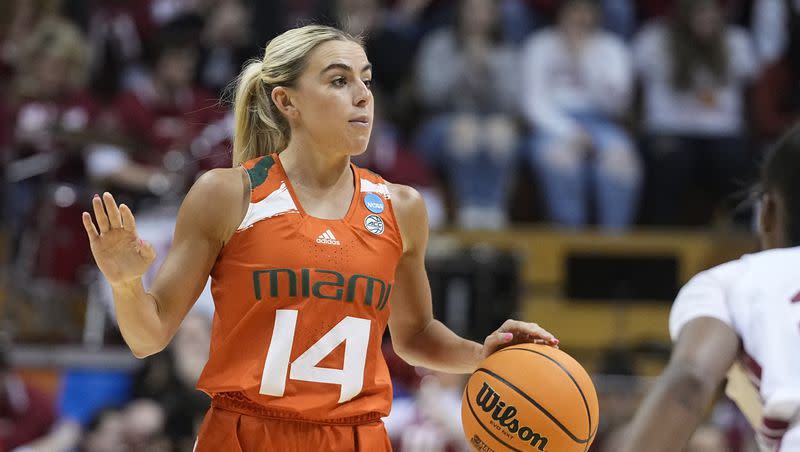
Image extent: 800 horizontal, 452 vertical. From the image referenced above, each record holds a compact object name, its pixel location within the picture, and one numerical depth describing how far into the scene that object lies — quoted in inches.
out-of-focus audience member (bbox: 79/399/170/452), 535.8
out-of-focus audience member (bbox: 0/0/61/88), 753.0
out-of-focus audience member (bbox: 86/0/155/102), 769.6
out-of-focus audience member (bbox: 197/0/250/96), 760.3
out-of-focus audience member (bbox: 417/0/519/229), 733.3
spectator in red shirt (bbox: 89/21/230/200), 660.1
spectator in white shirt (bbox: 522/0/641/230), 730.8
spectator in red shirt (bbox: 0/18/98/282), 671.8
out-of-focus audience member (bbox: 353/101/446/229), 702.5
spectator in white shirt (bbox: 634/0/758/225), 753.0
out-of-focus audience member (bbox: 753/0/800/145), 804.6
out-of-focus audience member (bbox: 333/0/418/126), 764.0
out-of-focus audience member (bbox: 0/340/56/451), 553.6
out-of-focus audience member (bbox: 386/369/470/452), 555.2
